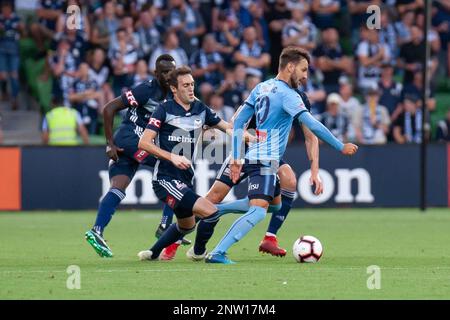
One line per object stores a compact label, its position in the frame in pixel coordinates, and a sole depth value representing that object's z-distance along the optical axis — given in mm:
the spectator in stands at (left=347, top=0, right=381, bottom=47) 23656
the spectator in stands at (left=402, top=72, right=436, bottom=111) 22281
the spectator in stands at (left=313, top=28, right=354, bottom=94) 22531
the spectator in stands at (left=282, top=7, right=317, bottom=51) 22734
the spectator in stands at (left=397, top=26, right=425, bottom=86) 23016
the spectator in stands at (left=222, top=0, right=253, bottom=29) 22969
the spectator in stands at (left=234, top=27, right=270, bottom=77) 22297
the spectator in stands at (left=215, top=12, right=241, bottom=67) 22547
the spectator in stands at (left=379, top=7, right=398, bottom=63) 23281
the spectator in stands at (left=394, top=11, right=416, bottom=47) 23484
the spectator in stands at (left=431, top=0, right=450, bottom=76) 24078
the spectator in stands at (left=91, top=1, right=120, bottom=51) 22219
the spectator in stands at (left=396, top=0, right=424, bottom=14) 24062
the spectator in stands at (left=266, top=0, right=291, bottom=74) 23047
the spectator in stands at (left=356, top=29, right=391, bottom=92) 22719
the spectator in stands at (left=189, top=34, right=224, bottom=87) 22203
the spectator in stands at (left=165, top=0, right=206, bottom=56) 22578
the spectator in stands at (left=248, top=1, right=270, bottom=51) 22812
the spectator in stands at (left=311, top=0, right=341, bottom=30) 23509
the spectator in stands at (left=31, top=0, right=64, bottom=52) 22625
